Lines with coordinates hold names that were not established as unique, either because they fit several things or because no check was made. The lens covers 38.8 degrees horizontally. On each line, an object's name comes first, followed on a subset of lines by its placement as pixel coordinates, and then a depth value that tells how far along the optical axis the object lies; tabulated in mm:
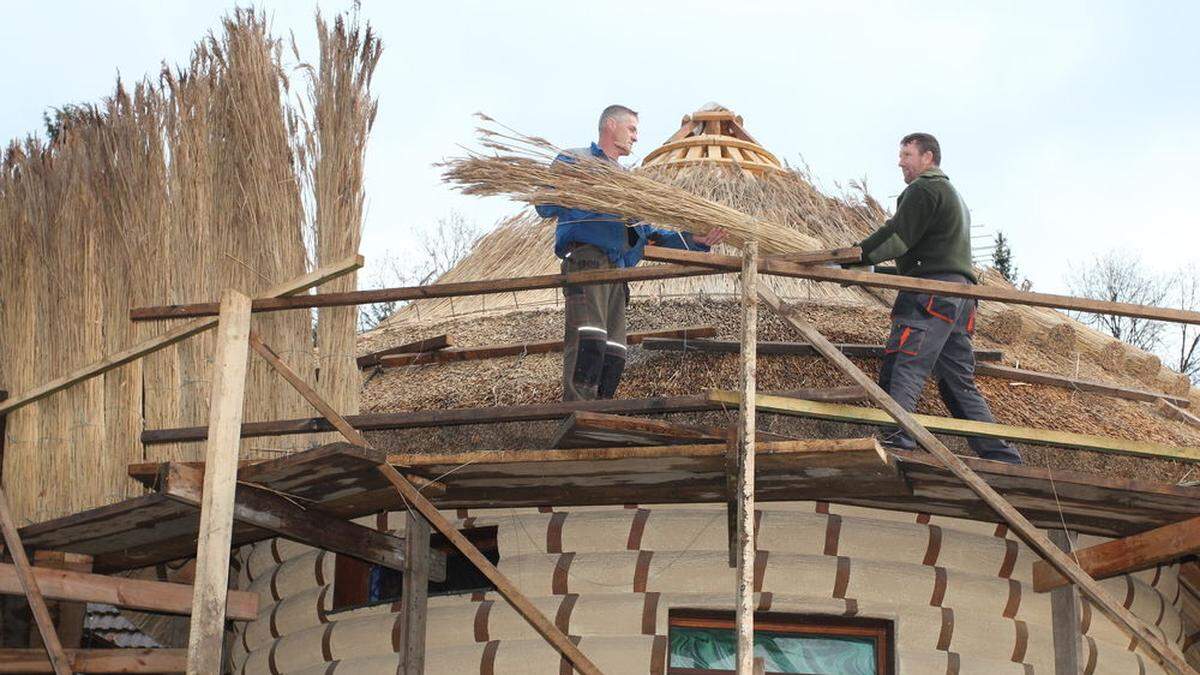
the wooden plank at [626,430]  7043
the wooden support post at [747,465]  6254
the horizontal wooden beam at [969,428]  7074
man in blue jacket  8141
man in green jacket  7828
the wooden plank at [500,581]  6871
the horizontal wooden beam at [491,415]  7340
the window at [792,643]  7961
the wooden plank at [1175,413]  9484
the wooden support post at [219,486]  6648
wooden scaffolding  6789
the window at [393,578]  8320
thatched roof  8828
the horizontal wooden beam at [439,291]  7328
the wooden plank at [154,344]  7438
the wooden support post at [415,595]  7836
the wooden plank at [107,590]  7820
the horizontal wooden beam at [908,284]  7098
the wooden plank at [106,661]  8117
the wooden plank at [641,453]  6723
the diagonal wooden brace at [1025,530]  6660
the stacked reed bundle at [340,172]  8547
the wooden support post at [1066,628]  7844
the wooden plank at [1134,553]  7375
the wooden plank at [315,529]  7418
